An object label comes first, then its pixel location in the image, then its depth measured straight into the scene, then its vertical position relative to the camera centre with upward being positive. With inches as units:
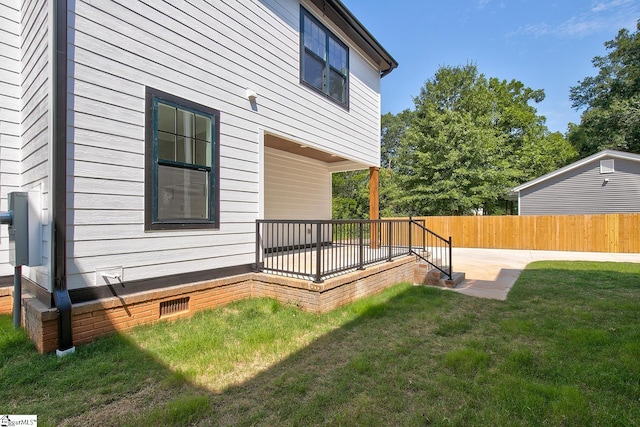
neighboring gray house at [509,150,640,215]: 565.3 +53.1
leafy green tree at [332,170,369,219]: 948.6 +66.3
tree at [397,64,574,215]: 780.0 +192.6
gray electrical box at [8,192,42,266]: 118.0 -6.8
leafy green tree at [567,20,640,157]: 789.9 +331.8
